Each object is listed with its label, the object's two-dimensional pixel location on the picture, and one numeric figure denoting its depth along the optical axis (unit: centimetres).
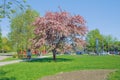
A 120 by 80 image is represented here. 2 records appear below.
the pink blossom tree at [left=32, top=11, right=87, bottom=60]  1270
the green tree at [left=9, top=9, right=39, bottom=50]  2079
